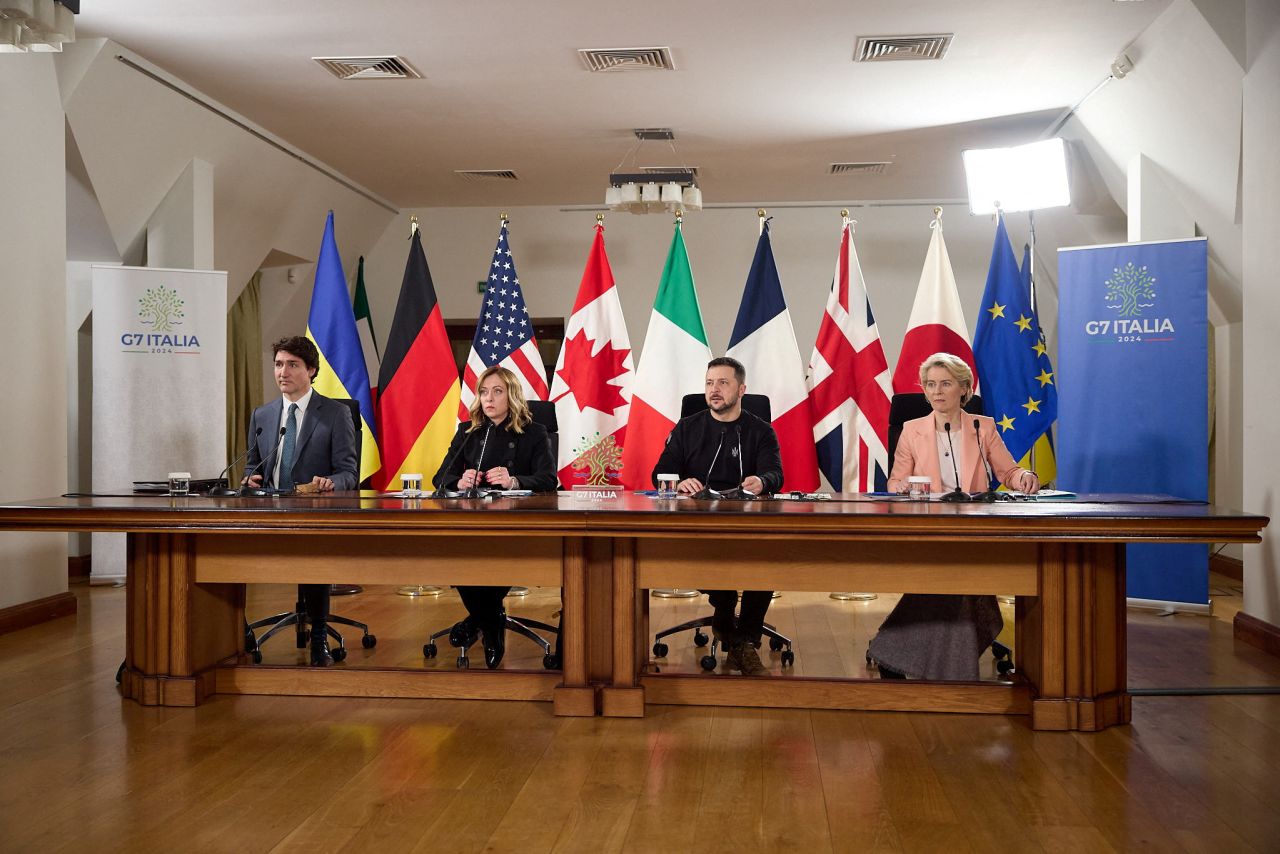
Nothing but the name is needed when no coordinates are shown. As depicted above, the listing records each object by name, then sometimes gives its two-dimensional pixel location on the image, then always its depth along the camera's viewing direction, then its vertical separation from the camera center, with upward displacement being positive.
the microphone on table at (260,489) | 3.86 -0.25
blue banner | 5.23 +0.19
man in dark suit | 4.20 -0.07
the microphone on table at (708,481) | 3.70 -0.23
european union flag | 5.86 +0.35
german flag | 6.11 +0.20
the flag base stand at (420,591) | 5.86 -0.96
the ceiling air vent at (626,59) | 5.34 +1.88
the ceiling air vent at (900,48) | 5.14 +1.87
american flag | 6.06 +0.49
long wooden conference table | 3.11 -0.47
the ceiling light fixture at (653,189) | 6.85 +1.53
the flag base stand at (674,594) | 5.82 -0.97
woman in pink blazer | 3.59 -0.23
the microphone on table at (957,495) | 3.50 -0.25
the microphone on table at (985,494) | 3.49 -0.25
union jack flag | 5.94 +0.19
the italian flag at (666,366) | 5.93 +0.33
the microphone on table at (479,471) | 3.71 -0.20
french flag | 5.91 +0.35
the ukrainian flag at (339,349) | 6.02 +0.43
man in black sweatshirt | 4.15 -0.14
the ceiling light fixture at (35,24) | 3.30 +1.30
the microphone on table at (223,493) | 3.78 -0.26
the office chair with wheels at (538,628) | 3.97 -0.84
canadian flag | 5.99 +0.23
